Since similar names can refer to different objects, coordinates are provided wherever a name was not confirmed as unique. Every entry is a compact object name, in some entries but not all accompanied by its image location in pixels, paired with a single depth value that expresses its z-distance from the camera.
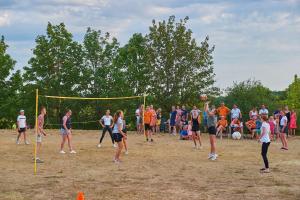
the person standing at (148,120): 21.42
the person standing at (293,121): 26.69
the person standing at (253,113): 24.69
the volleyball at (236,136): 24.46
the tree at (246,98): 28.67
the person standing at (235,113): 24.91
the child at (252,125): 24.67
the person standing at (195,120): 17.80
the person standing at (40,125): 16.26
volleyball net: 32.22
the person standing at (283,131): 18.86
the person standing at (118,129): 14.48
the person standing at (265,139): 13.12
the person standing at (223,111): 23.91
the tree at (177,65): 33.94
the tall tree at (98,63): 36.72
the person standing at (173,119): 27.00
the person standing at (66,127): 16.63
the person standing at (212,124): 15.26
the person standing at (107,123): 19.46
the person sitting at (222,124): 24.33
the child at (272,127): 23.17
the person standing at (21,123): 20.36
